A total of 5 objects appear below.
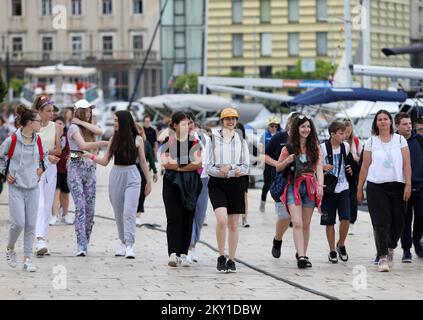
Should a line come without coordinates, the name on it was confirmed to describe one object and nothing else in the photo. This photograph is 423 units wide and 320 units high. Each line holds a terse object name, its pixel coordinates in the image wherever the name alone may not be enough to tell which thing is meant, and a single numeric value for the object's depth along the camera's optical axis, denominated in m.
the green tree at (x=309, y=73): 75.06
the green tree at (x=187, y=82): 80.25
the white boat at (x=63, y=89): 57.69
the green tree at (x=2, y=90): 21.58
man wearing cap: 21.20
